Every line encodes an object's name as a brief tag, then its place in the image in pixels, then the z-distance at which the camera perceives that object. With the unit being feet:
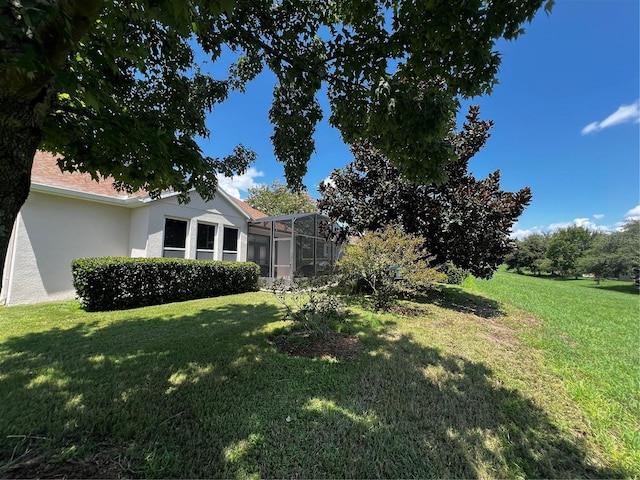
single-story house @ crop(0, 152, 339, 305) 26.91
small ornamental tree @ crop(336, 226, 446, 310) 23.59
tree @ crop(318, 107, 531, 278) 26.48
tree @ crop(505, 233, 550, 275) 147.02
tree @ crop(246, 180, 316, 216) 95.71
